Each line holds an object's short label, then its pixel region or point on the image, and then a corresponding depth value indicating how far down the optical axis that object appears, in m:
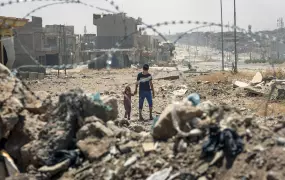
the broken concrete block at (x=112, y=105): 6.12
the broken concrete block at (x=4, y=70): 6.78
